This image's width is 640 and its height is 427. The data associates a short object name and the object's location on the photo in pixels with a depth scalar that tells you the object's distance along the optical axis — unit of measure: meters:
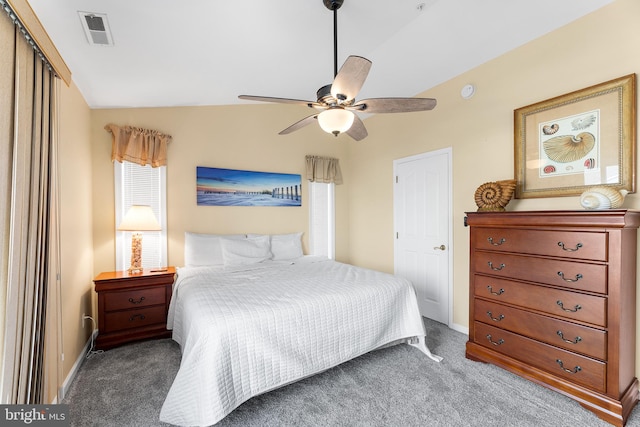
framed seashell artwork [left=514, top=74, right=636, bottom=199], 1.98
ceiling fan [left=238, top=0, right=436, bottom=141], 1.69
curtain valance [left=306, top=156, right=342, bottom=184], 4.27
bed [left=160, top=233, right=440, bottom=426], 1.61
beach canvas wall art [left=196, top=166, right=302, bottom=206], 3.60
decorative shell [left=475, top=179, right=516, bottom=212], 2.40
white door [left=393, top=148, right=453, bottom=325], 3.24
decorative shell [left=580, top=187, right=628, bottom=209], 1.78
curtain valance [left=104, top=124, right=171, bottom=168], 3.07
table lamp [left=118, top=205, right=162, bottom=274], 2.83
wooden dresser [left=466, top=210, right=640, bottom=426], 1.73
